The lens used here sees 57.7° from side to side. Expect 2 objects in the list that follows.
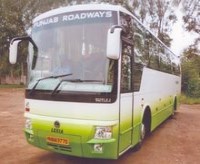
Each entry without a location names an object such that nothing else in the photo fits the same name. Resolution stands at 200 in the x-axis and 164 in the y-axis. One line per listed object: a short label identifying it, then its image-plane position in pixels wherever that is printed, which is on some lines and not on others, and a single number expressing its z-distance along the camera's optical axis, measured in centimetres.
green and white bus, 331
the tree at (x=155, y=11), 1995
